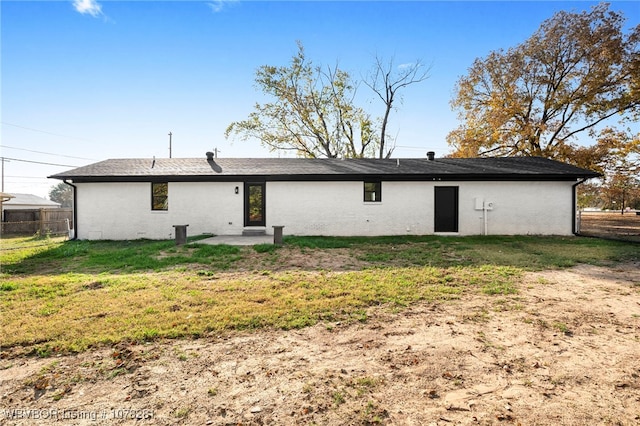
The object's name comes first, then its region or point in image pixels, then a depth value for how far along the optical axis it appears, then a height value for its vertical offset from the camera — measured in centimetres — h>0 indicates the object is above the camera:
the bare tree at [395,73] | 2322 +1131
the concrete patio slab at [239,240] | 978 -115
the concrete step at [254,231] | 1188 -94
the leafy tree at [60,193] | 7953 +462
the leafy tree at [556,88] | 1723 +817
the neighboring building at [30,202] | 2829 +80
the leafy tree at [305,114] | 2422 +839
